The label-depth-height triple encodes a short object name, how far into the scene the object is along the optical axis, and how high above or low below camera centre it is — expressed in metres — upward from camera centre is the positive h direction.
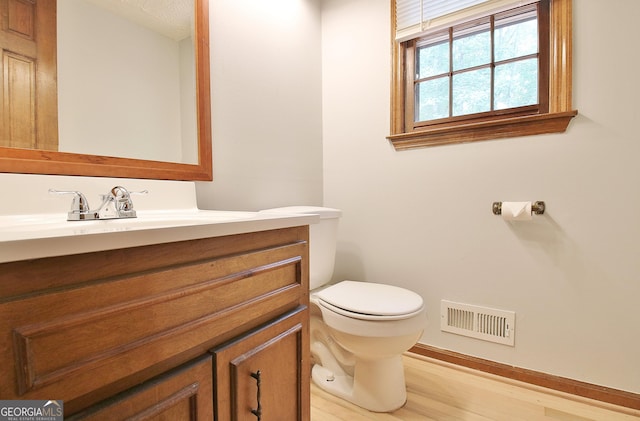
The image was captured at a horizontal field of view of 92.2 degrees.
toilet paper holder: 1.35 -0.02
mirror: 0.88 +0.28
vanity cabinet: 0.39 -0.20
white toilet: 1.12 -0.47
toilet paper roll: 1.34 -0.04
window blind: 1.42 +0.94
